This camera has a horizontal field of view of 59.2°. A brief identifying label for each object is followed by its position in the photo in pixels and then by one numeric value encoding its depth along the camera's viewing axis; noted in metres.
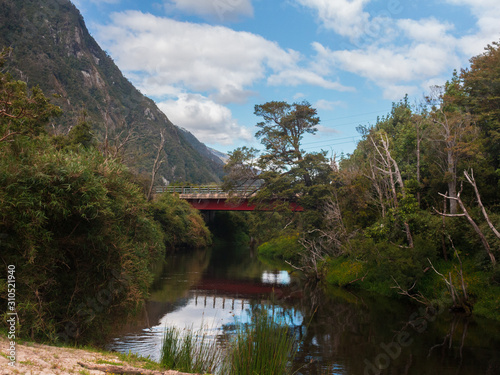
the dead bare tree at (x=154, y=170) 43.06
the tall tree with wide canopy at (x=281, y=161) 40.41
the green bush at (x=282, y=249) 42.84
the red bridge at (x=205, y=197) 54.82
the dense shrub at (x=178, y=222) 51.34
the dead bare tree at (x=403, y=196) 25.54
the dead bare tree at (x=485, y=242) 20.43
